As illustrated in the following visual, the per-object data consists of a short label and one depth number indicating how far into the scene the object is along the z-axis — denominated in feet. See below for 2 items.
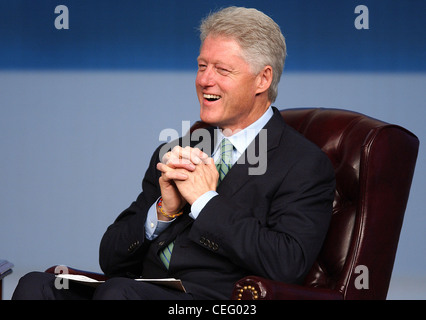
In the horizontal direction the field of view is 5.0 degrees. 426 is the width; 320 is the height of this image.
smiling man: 33.15
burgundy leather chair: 33.42
